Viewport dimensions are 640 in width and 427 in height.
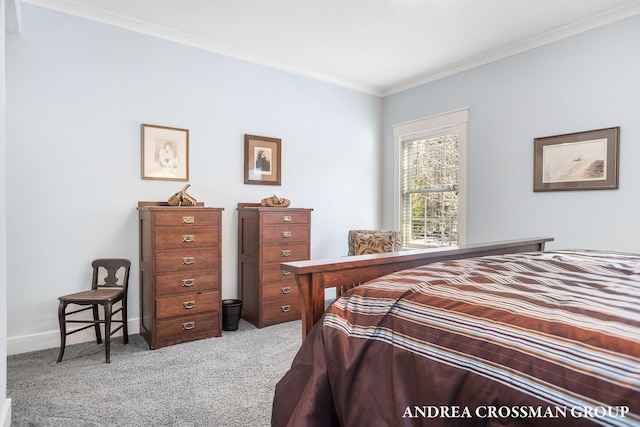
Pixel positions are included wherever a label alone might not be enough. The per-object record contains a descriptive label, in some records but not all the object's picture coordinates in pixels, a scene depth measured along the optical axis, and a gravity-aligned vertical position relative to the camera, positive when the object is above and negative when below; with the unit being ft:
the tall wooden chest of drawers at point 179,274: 9.37 -1.73
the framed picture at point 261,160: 12.52 +1.66
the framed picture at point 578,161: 9.86 +1.40
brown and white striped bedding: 2.55 -1.20
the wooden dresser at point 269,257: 11.19 -1.52
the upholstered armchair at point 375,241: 13.33 -1.18
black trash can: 10.84 -3.16
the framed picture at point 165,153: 10.66 +1.61
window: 13.56 +1.16
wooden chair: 8.50 -2.10
